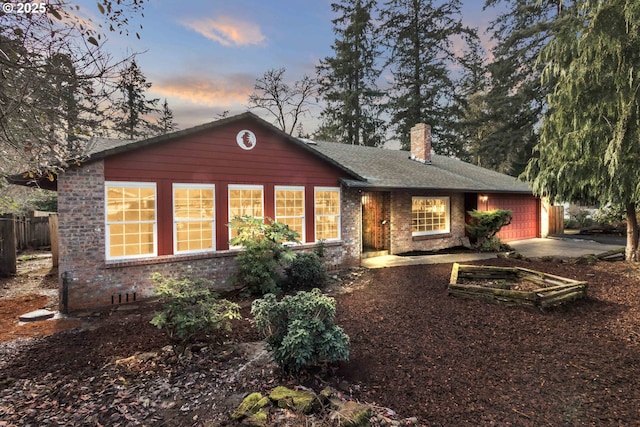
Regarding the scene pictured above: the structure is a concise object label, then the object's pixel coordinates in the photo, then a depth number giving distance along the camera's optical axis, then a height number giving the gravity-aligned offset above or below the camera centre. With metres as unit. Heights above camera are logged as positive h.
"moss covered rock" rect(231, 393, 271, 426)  2.53 -1.66
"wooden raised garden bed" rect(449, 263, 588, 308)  5.61 -1.55
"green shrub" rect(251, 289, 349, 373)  3.28 -1.28
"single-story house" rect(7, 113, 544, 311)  6.11 +0.37
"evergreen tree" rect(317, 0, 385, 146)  24.16 +11.00
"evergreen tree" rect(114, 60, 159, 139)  25.55 +8.95
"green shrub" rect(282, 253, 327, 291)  7.51 -1.39
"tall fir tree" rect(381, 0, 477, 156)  23.66 +12.12
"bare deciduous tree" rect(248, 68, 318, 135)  23.14 +9.23
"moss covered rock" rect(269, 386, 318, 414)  2.70 -1.65
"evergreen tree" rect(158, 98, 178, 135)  30.34 +10.31
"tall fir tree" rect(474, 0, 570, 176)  17.91 +8.09
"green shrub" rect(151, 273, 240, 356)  3.71 -1.19
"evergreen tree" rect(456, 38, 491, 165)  24.53 +10.59
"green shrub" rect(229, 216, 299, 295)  6.92 -0.81
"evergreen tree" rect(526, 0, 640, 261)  7.05 +2.59
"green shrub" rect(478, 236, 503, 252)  12.22 -1.29
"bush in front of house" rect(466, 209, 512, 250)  12.08 -0.45
